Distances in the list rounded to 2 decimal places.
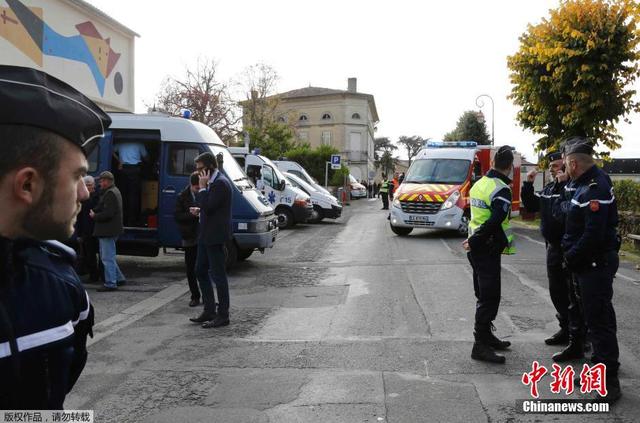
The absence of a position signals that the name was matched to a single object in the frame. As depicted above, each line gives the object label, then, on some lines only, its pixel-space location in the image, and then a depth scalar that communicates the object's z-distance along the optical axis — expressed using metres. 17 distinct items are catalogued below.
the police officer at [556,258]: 5.78
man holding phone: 6.89
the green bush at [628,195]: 15.13
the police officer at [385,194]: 30.54
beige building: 79.00
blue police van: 10.98
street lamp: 35.66
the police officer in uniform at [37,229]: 1.29
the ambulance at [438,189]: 16.06
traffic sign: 35.34
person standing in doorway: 11.30
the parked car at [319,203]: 21.34
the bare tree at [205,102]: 43.09
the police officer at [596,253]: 4.61
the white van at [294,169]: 23.78
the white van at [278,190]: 18.02
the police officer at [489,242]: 5.49
